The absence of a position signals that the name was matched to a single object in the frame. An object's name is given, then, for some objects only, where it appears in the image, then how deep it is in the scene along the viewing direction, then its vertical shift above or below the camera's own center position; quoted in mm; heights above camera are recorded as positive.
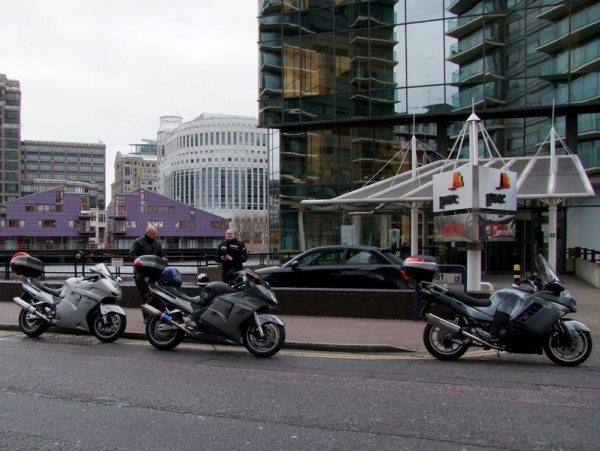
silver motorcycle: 9039 -1359
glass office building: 23203 +6072
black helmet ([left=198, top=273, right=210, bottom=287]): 8523 -871
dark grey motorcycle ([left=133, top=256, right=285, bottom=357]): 7770 -1289
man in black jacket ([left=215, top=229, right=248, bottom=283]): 10928 -613
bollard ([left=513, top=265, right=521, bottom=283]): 10452 -928
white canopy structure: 16031 +1365
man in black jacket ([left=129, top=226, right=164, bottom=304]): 9922 -402
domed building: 153875 +16607
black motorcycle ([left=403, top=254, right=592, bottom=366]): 7215 -1299
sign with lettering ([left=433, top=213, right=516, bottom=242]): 13734 -135
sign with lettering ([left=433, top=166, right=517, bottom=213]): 13578 +841
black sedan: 11984 -1035
